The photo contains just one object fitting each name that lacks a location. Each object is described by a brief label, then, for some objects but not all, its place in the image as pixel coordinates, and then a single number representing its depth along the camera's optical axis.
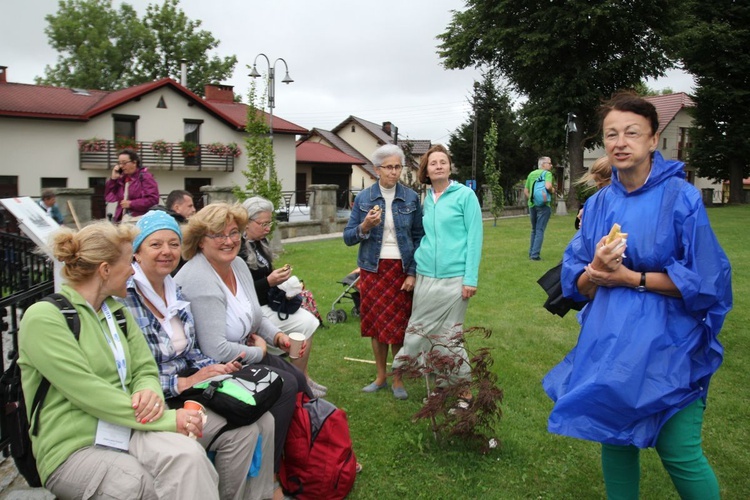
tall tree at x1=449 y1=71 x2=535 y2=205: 35.31
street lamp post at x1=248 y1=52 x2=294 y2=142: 15.32
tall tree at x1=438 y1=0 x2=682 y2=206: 26.34
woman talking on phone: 7.31
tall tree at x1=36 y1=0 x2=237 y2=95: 45.88
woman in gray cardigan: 3.28
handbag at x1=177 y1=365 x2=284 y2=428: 2.79
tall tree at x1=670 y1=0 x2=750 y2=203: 28.36
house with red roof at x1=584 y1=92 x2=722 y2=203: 46.84
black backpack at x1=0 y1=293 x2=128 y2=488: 2.32
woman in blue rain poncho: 2.25
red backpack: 3.14
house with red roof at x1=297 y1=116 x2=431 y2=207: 39.88
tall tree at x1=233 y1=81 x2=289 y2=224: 10.99
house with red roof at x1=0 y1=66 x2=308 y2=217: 25.69
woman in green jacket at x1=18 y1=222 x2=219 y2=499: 2.28
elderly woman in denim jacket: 4.48
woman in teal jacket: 4.19
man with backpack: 11.06
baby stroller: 6.75
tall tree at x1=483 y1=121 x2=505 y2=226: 20.41
